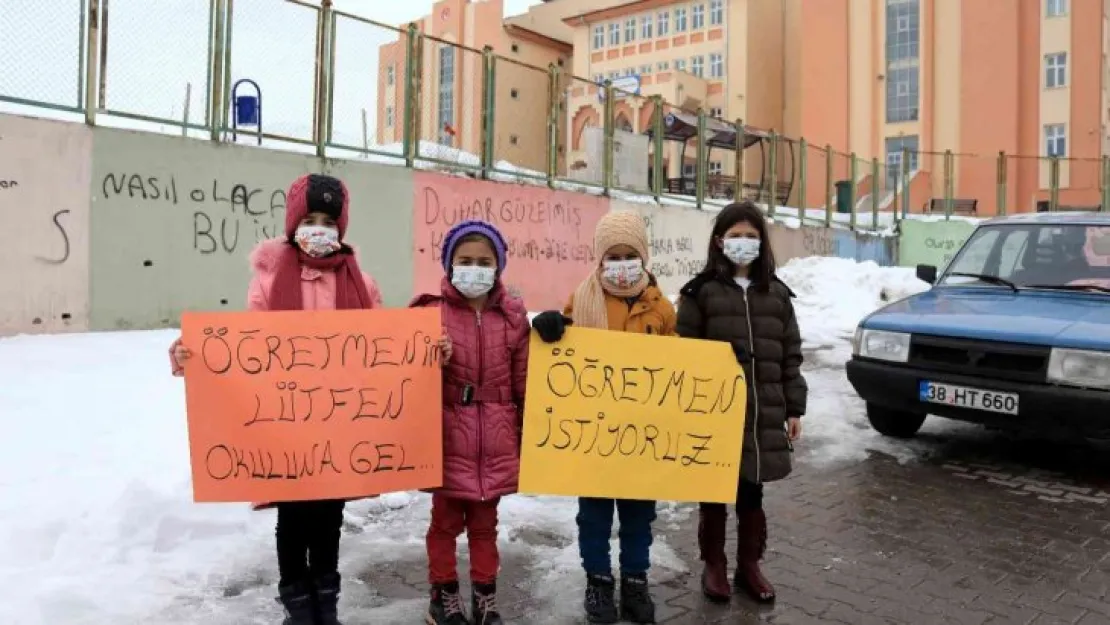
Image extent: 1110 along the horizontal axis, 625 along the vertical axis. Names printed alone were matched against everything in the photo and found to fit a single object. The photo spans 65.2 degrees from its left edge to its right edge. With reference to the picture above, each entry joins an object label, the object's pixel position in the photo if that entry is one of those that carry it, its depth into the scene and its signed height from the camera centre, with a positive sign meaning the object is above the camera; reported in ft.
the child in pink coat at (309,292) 10.06 +0.37
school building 97.76 +39.50
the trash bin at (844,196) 67.46 +10.54
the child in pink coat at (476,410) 10.39 -1.03
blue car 16.75 -0.13
